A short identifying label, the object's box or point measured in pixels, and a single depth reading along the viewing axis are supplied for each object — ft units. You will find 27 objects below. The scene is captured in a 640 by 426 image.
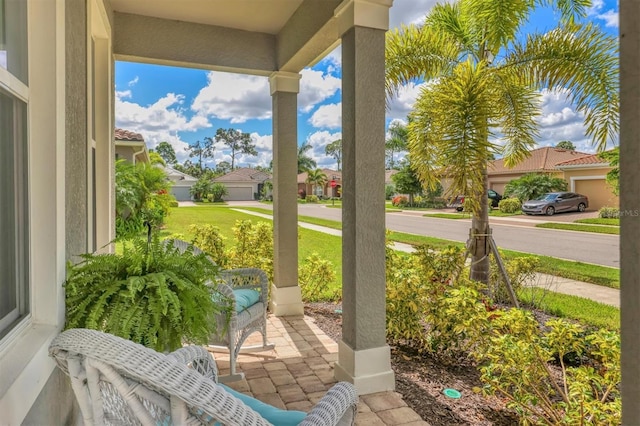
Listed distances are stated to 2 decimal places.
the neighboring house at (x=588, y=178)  42.52
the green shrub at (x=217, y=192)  75.10
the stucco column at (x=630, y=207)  2.87
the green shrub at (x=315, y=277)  17.20
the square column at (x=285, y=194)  14.88
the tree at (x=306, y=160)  127.44
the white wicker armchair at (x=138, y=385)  3.07
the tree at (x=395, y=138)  88.02
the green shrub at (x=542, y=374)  6.97
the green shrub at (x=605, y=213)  36.04
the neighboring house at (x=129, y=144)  27.04
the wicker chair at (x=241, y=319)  9.73
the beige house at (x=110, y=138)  4.41
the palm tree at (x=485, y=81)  12.33
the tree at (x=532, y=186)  51.32
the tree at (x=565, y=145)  66.32
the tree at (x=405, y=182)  77.46
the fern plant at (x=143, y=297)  4.73
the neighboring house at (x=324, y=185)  119.85
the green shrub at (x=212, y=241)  16.19
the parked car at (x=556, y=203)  47.50
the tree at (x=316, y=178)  121.29
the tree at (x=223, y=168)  106.57
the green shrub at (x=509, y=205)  56.08
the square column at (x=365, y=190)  9.00
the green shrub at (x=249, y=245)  16.63
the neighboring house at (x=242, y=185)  90.66
